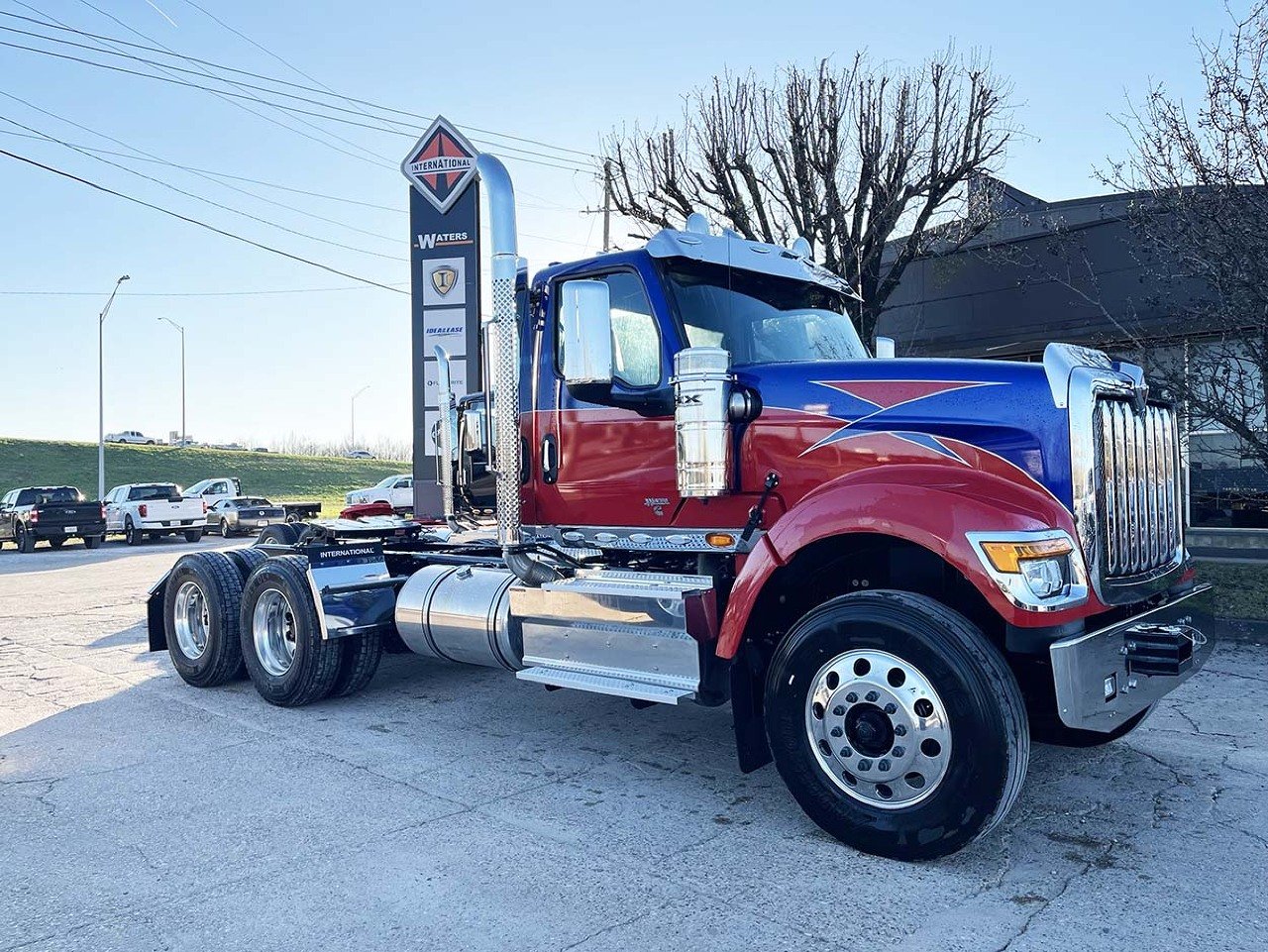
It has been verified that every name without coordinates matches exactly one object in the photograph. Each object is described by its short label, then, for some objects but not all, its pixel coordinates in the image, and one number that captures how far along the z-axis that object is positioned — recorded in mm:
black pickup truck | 25609
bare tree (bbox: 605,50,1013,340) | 16109
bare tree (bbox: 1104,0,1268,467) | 8930
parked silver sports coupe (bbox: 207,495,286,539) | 29344
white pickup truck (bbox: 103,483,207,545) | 27656
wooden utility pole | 18391
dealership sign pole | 15281
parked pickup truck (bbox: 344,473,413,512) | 27531
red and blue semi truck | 3748
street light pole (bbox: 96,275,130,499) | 36469
